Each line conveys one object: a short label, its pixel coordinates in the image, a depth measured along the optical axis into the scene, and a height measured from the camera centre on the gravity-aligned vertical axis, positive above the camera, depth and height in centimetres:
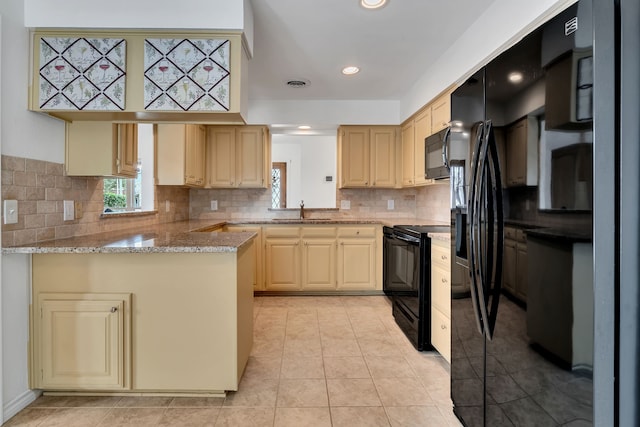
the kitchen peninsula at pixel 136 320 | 187 -61
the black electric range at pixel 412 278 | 257 -56
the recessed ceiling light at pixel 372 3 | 215 +135
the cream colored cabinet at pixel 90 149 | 218 +41
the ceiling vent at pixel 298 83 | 357 +139
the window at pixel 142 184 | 309 +27
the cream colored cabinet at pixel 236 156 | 426 +71
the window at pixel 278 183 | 460 +40
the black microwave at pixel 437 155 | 263 +50
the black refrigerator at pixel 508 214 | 97 -1
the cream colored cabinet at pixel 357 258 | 408 -56
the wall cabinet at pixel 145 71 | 197 +84
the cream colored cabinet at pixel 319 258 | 409 -56
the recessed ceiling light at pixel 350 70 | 323 +139
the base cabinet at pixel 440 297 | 229 -60
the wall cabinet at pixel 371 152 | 430 +77
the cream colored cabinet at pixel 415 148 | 346 +73
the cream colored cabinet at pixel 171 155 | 343 +58
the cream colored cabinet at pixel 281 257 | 407 -55
